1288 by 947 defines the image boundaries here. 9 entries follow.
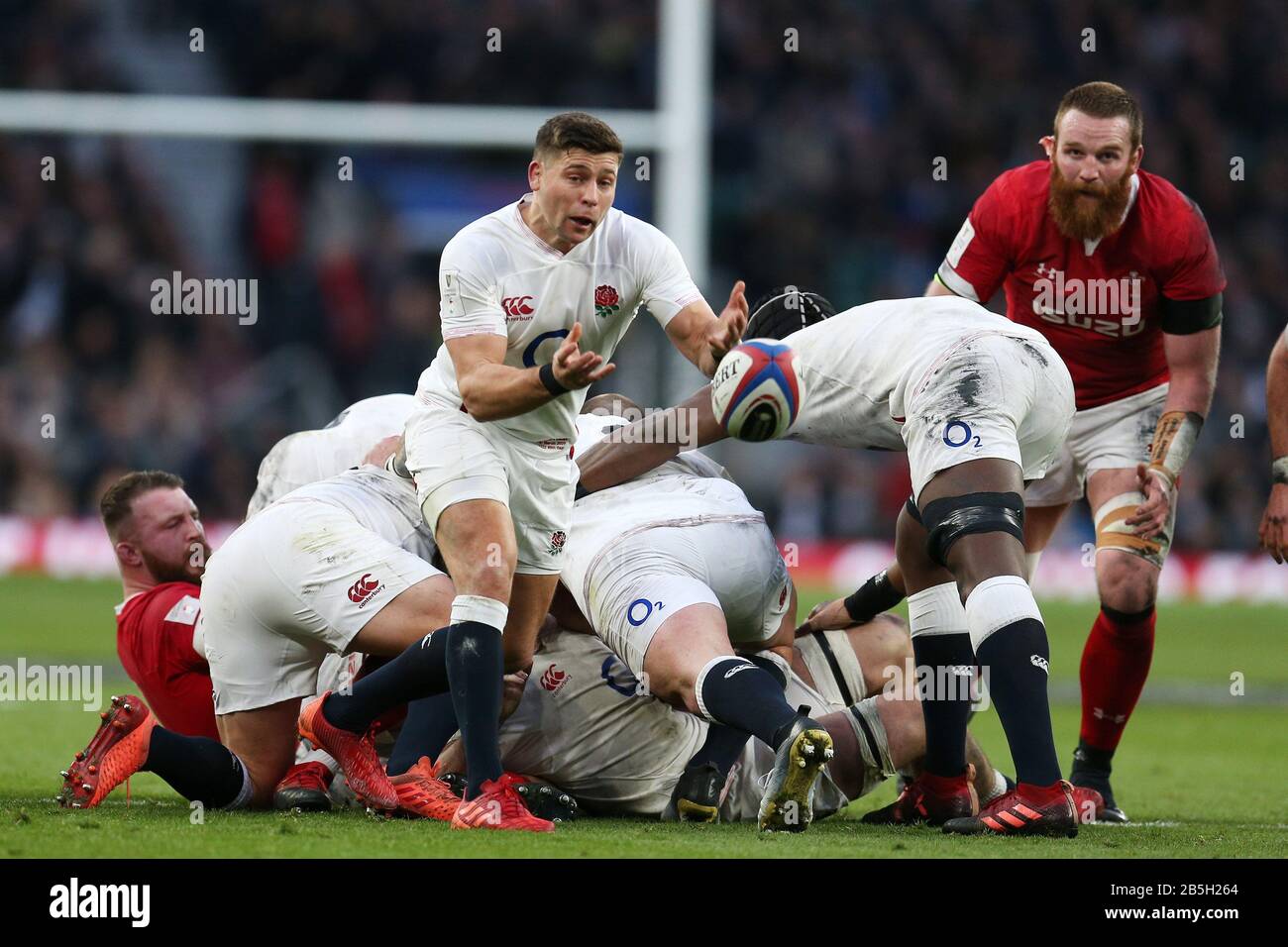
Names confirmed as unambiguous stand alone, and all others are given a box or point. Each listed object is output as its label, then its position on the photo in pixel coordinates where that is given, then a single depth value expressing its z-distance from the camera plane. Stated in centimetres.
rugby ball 920
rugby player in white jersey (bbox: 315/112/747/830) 913
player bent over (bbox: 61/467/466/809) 946
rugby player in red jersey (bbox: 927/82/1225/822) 1107
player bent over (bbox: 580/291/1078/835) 850
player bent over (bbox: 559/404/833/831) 874
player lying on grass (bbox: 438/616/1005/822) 997
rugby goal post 2292
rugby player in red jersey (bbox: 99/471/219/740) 1086
